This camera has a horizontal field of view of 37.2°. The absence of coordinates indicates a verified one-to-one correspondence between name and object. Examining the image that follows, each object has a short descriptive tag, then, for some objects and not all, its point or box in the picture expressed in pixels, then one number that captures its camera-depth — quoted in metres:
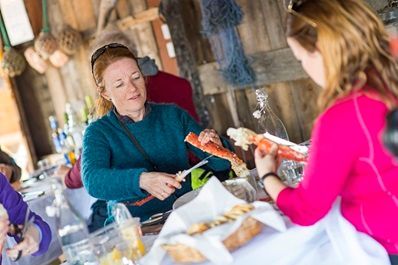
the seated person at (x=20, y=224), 1.72
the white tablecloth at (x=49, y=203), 3.42
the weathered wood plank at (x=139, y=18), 5.05
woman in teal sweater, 2.17
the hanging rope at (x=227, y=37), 4.11
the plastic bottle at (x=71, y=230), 1.55
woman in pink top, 1.36
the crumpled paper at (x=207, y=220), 1.41
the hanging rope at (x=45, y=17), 6.05
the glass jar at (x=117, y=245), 1.54
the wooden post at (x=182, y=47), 4.68
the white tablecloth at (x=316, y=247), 1.46
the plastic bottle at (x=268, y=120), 2.14
